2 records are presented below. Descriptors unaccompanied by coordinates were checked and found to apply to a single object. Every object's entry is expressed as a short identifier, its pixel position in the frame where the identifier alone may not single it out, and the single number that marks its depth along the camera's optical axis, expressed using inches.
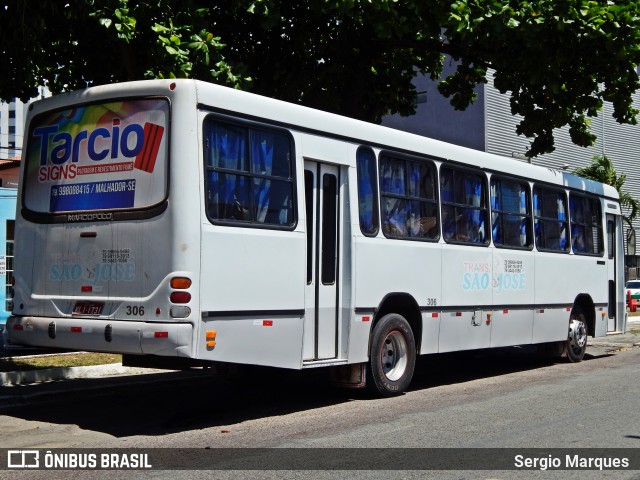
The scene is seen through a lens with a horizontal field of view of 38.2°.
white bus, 352.5
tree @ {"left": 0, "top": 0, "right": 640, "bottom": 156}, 496.1
